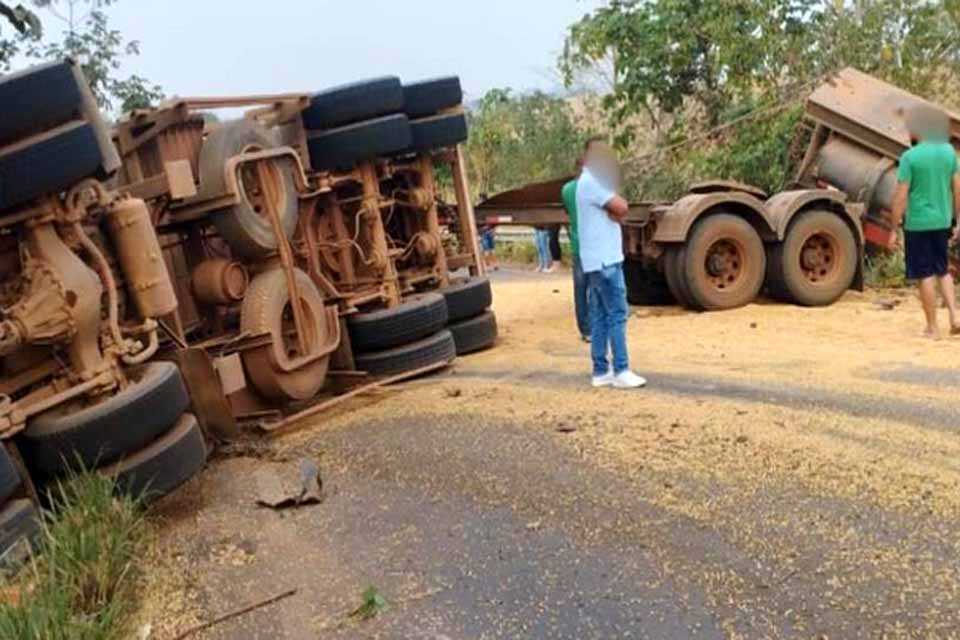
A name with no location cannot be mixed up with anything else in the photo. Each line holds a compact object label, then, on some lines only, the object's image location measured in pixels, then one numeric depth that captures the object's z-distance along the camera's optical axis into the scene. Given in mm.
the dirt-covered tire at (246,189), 5652
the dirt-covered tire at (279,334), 5703
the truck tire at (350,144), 6750
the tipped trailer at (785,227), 9094
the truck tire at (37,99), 3848
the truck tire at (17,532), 3471
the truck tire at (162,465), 4016
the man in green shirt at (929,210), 7129
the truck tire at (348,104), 6734
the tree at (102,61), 15578
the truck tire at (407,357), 6770
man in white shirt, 5938
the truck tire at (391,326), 6773
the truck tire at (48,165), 3910
